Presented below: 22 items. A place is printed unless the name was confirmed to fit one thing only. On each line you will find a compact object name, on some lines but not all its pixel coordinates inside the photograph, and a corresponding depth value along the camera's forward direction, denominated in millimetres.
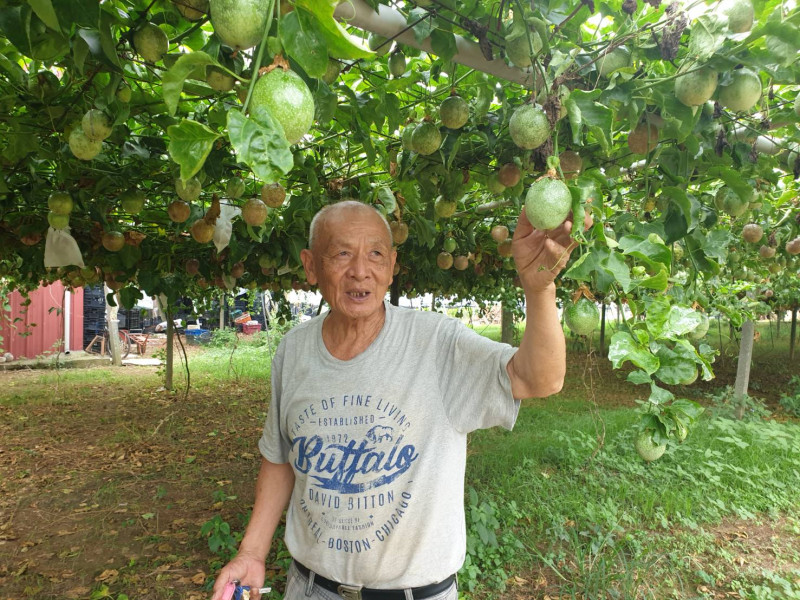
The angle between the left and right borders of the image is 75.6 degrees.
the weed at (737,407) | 8188
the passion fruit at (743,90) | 1409
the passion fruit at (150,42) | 1561
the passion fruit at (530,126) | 1325
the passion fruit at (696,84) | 1354
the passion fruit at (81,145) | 2000
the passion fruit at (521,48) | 1437
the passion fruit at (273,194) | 2416
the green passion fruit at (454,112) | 2096
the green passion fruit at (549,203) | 1063
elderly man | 1637
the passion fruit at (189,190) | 2328
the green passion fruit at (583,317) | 1372
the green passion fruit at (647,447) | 1322
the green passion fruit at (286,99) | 732
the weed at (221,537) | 3814
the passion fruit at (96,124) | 1907
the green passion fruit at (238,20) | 729
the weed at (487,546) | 3607
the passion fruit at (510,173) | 2270
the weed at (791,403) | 9531
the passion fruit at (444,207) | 2865
